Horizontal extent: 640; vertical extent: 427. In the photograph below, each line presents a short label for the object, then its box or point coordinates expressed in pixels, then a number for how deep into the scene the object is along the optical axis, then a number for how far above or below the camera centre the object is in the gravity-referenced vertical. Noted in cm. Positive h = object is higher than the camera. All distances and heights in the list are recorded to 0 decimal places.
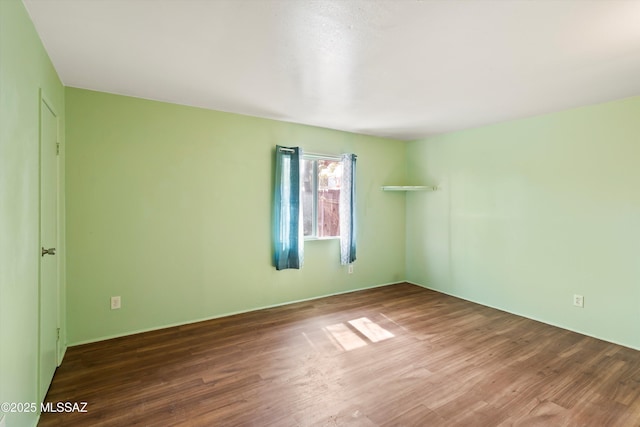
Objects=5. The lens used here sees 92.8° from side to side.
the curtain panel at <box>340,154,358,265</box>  430 +7
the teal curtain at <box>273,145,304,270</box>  375 +4
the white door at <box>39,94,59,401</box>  196 -23
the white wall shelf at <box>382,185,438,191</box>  455 +38
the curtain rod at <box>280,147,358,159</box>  381 +79
